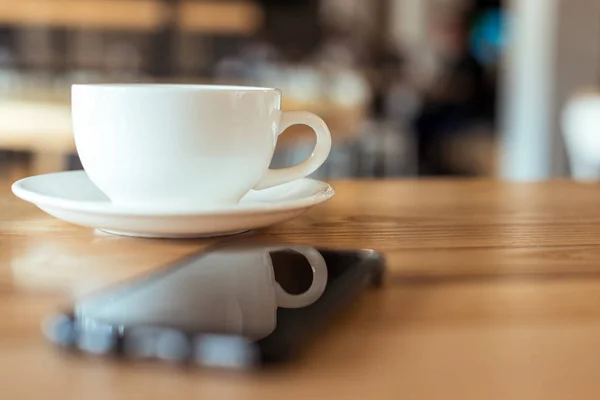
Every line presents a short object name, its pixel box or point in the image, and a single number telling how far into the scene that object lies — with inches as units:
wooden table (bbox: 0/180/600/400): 16.8
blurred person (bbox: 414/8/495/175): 223.1
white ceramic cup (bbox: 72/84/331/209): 23.9
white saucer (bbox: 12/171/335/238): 22.9
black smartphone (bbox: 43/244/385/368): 17.2
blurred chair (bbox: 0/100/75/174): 68.6
